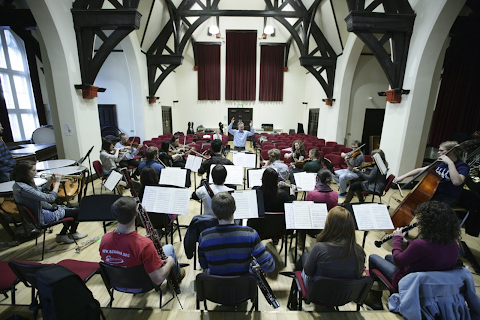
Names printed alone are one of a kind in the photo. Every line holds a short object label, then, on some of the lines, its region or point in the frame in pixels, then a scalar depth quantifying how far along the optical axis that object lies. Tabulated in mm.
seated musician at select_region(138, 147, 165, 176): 3988
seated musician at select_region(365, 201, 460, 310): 1606
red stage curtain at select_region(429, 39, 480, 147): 6898
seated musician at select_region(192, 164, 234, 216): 2725
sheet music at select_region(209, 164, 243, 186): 3582
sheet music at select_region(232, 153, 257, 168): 4500
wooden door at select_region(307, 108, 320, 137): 11398
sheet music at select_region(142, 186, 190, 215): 2527
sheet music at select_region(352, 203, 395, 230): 2350
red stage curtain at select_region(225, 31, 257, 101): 12852
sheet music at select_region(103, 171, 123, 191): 3350
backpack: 1380
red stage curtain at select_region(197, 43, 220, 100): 13023
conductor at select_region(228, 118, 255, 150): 6930
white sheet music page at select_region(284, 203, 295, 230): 2348
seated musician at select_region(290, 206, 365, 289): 1641
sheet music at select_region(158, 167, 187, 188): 3256
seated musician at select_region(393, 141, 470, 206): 2865
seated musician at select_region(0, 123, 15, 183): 4063
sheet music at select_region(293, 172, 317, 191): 3562
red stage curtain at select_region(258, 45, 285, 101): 13023
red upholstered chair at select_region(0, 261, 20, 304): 1868
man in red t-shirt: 1640
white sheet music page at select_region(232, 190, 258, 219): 2412
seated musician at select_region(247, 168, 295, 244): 2680
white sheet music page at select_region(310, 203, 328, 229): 2359
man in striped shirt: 1678
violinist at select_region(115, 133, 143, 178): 5592
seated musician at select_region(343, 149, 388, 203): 4180
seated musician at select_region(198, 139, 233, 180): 4088
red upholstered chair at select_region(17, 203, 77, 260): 2707
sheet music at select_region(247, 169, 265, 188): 3508
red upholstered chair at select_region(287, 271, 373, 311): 1610
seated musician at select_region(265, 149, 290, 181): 4074
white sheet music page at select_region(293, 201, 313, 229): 2354
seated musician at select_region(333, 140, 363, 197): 4637
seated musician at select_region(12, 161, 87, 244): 2695
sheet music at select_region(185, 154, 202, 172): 4180
